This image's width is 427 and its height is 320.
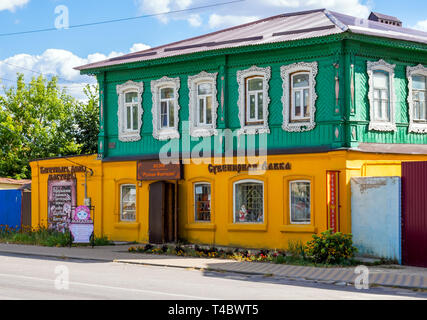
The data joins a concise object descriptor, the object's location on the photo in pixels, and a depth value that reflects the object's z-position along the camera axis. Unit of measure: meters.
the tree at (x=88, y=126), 40.56
